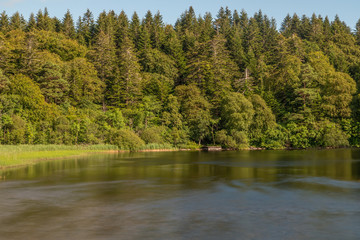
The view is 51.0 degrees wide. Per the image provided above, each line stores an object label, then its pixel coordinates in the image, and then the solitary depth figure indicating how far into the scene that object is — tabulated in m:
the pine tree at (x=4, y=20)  122.44
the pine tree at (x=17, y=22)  121.55
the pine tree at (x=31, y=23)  123.11
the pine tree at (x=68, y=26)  129.12
